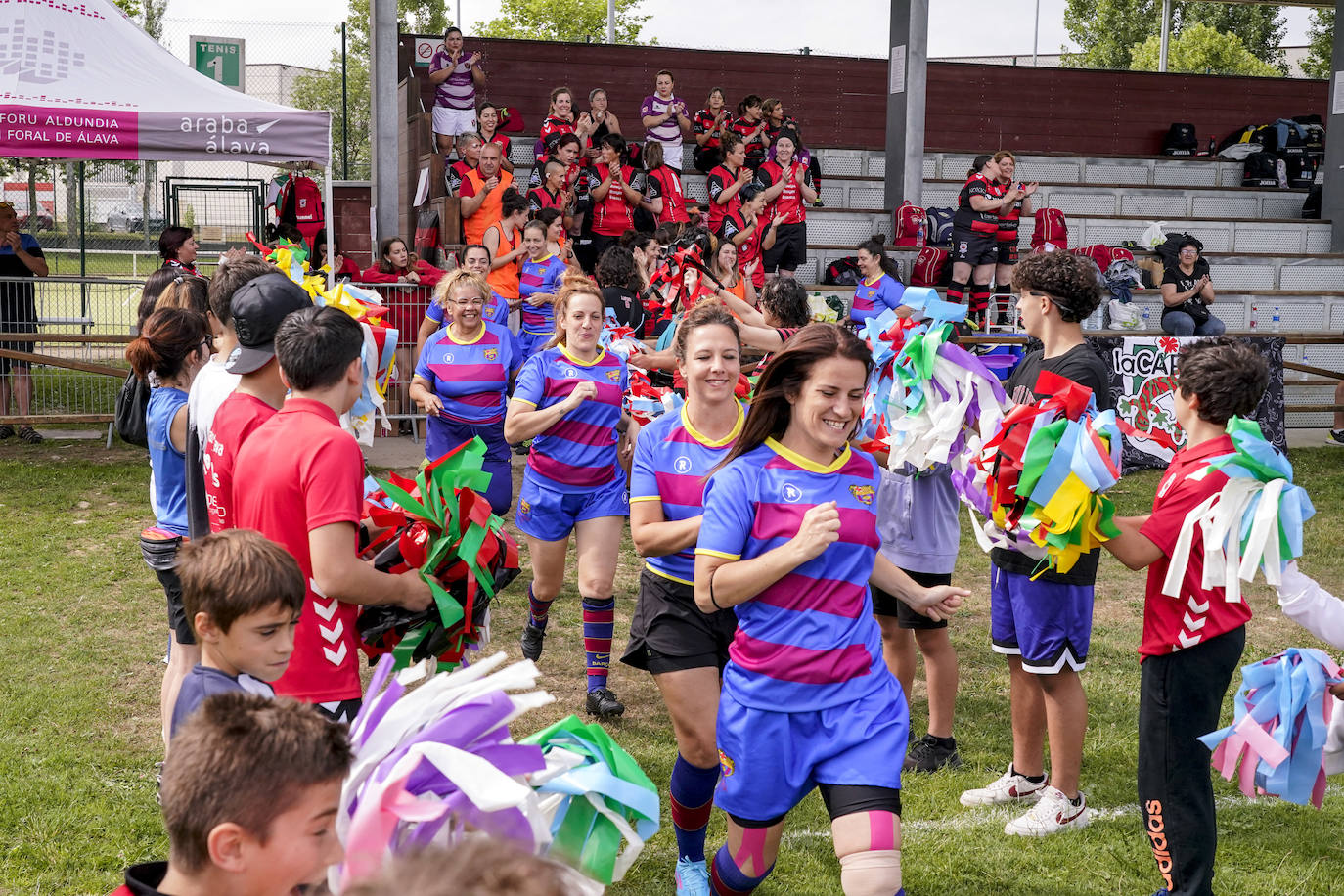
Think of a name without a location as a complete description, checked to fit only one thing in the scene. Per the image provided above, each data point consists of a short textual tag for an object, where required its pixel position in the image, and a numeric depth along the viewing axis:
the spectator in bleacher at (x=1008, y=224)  13.27
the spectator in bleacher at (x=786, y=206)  13.23
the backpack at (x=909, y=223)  15.48
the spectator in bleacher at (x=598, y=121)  13.78
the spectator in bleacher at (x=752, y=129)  14.42
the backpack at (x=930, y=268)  14.30
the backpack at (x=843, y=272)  14.81
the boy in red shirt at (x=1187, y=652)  3.35
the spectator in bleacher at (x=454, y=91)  14.35
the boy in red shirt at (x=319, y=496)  2.94
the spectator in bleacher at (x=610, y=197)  13.03
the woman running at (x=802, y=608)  2.97
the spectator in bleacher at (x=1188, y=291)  12.81
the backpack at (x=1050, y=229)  15.84
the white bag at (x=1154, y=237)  15.26
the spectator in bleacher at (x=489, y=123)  12.55
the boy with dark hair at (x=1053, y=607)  4.14
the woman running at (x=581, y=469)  5.43
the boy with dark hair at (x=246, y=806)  1.72
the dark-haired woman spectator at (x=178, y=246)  11.07
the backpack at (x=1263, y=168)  19.55
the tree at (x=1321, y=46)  34.91
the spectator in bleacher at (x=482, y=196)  11.80
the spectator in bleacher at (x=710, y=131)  15.04
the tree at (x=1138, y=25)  41.75
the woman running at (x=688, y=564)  3.76
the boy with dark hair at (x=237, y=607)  2.46
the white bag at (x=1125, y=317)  13.19
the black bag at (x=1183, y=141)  22.05
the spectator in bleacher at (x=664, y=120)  14.59
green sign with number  13.17
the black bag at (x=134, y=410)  4.53
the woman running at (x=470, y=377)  6.50
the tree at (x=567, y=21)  38.12
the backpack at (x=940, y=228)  14.52
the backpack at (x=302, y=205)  14.62
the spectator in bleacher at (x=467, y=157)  12.05
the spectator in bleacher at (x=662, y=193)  13.26
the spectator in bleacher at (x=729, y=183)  13.17
